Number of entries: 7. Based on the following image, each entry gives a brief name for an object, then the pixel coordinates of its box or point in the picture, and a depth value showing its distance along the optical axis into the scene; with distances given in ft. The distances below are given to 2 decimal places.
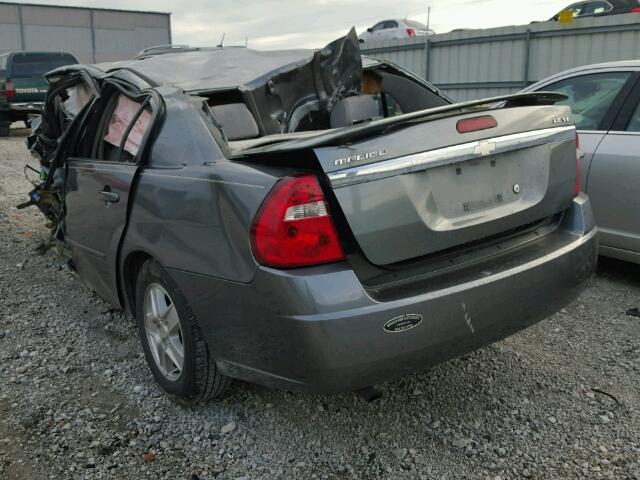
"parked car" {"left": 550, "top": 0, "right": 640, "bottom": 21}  55.31
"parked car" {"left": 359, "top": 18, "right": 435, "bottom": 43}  81.82
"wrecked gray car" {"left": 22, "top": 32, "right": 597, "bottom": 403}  7.43
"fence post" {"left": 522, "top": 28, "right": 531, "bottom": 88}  39.22
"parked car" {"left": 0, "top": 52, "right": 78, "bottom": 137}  54.70
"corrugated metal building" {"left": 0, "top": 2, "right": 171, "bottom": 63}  113.70
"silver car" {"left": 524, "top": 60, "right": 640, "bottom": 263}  13.89
